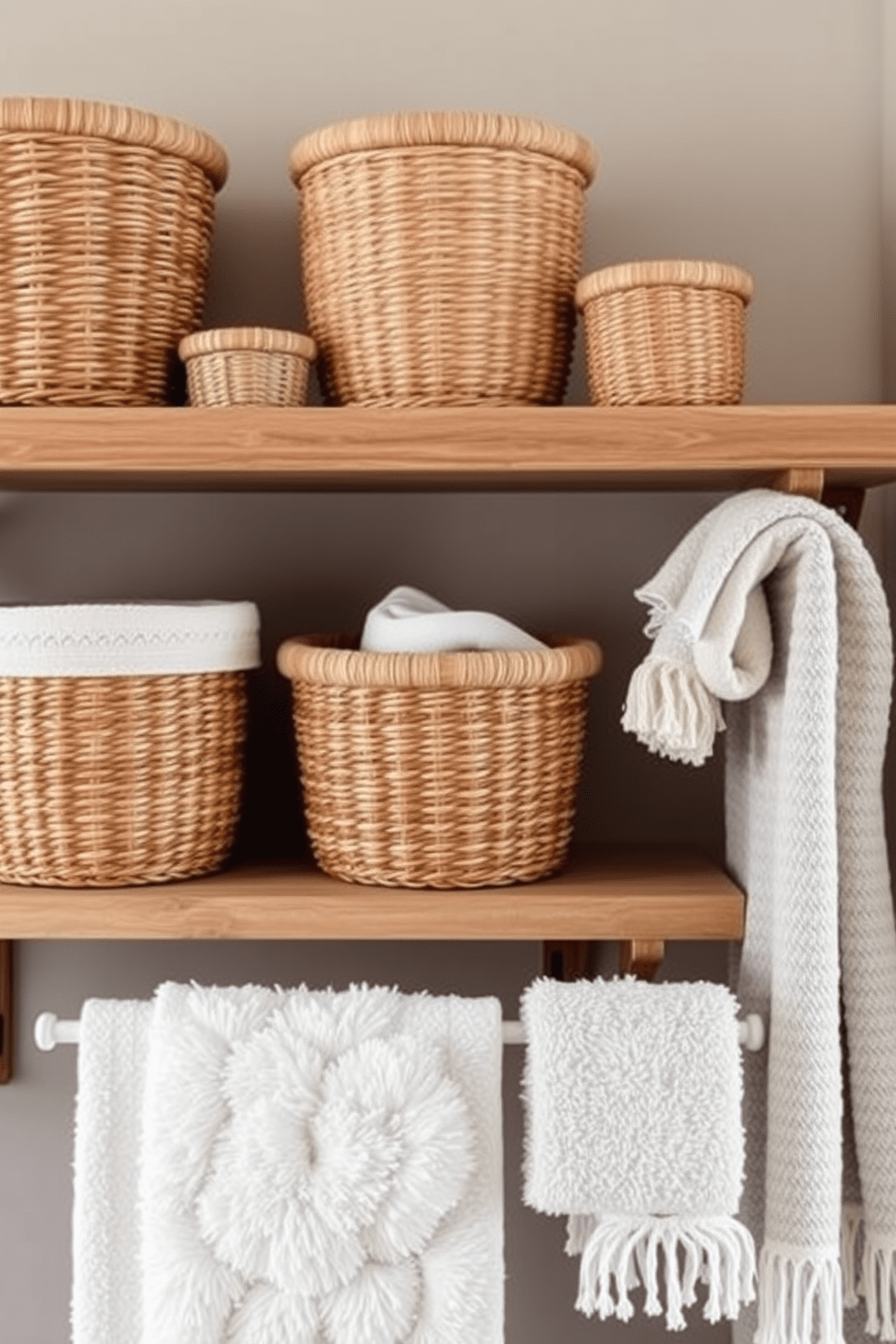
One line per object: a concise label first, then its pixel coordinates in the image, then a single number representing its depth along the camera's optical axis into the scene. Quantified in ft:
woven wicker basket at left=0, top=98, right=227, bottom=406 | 3.36
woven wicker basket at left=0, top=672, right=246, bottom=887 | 3.46
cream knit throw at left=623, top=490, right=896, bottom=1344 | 3.31
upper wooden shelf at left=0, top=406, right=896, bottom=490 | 3.31
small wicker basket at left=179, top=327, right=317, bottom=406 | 3.44
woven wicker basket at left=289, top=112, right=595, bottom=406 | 3.39
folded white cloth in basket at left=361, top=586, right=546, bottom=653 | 3.52
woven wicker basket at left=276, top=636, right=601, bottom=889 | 3.43
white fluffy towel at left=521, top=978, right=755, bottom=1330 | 3.21
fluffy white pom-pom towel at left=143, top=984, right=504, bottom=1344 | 3.19
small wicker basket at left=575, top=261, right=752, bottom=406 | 3.37
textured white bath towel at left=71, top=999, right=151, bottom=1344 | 3.39
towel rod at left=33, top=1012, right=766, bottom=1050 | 3.38
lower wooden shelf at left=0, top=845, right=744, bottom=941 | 3.42
